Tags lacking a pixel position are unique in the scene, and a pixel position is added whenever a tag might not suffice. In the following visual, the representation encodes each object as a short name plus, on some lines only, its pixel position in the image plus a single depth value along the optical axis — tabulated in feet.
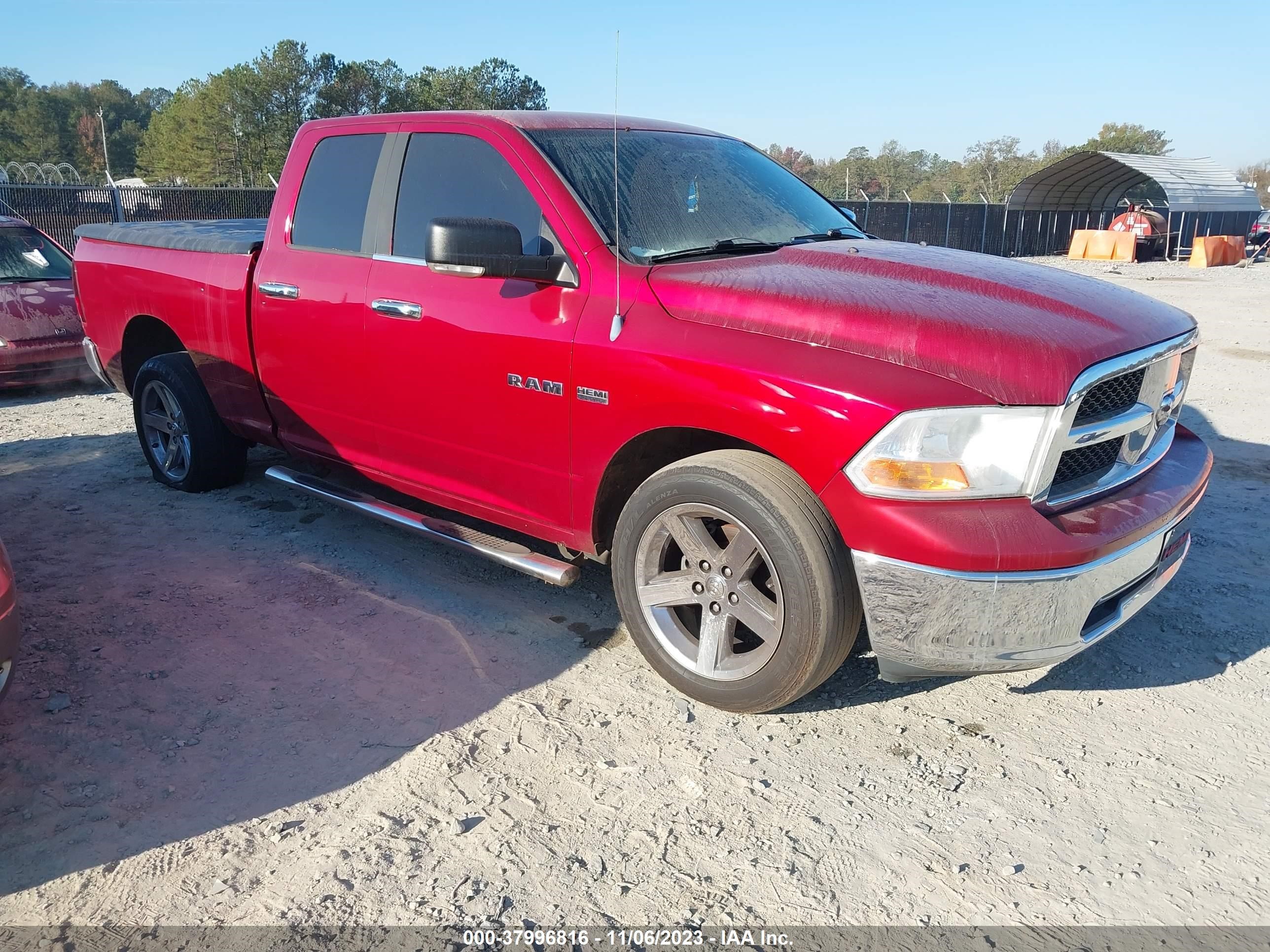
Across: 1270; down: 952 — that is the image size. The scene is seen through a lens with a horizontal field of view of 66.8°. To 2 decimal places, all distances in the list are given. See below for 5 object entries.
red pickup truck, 8.95
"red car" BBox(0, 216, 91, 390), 27.48
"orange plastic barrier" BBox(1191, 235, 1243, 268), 91.91
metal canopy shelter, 102.06
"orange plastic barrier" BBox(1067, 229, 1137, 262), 101.50
